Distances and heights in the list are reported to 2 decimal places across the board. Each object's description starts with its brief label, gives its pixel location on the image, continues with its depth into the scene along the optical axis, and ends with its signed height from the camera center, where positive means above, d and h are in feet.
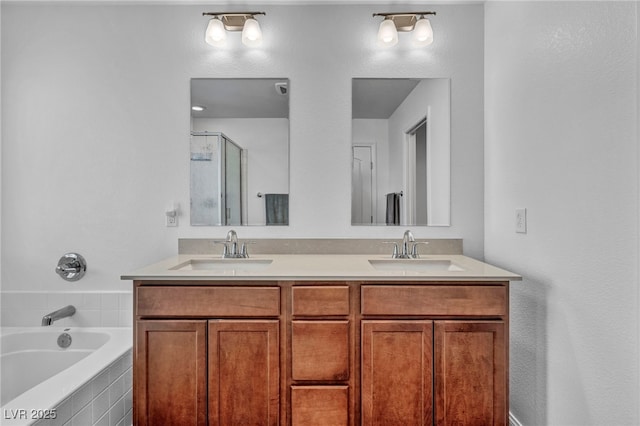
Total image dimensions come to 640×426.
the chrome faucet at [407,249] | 6.55 -0.72
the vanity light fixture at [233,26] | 6.74 +3.45
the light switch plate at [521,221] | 5.57 -0.19
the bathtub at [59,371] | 4.15 -2.37
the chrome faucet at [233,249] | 6.64 -0.73
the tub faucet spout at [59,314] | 6.27 -1.87
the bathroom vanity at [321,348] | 4.96 -1.92
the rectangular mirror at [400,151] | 7.03 +1.13
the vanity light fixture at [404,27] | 6.75 +3.44
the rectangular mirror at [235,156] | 7.06 +1.13
